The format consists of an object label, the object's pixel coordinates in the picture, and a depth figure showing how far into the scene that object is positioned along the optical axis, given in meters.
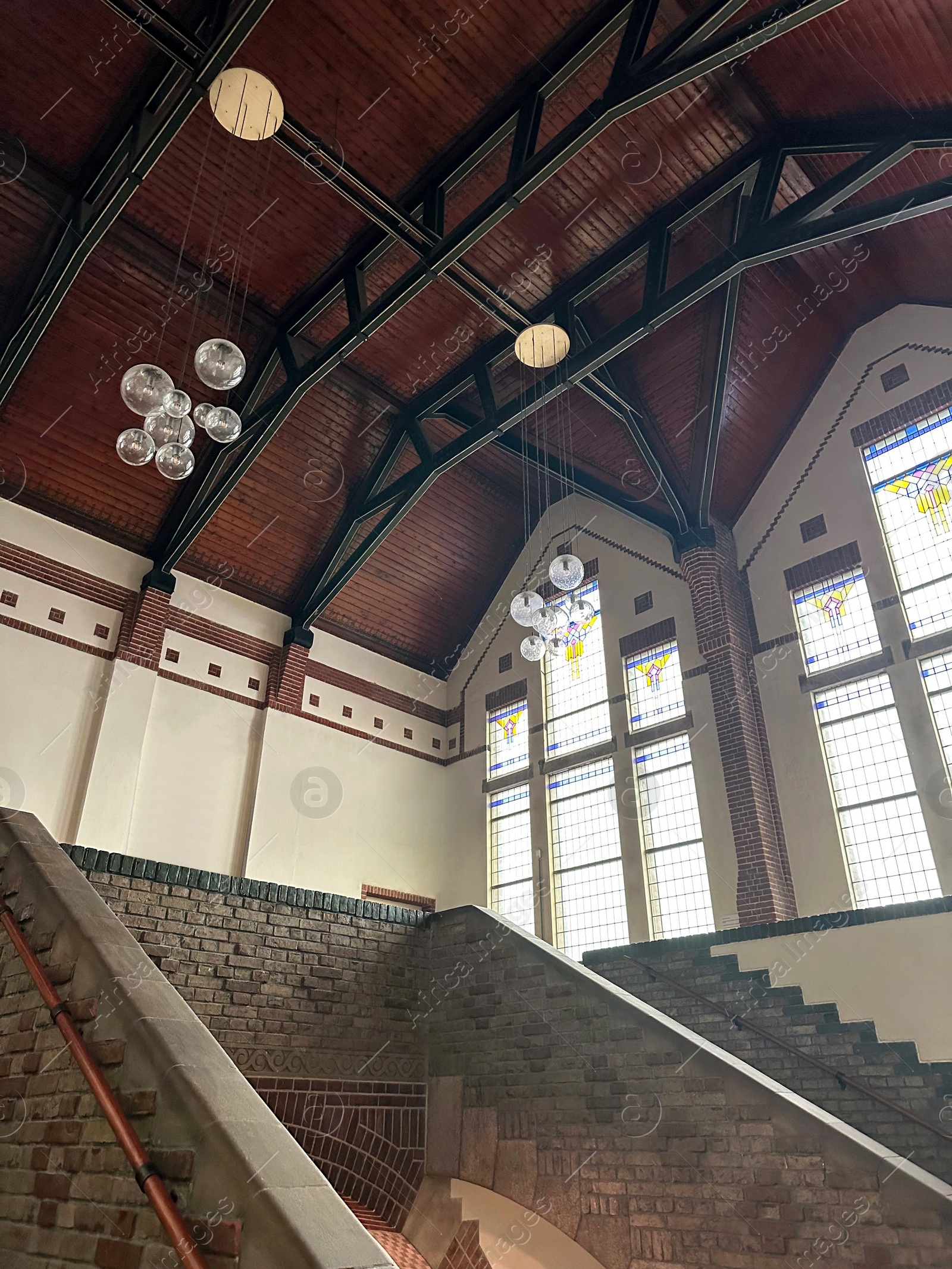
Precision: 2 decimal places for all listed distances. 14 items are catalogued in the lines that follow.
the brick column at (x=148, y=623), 10.88
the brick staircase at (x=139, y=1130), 2.88
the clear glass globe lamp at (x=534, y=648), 6.58
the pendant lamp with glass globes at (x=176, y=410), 4.77
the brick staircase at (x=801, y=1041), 6.21
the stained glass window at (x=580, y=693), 12.08
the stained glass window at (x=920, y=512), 9.21
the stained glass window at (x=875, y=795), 8.59
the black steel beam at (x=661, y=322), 7.58
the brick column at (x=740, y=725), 9.34
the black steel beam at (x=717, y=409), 9.20
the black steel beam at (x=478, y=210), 5.92
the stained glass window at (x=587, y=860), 10.95
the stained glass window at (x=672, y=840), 10.05
